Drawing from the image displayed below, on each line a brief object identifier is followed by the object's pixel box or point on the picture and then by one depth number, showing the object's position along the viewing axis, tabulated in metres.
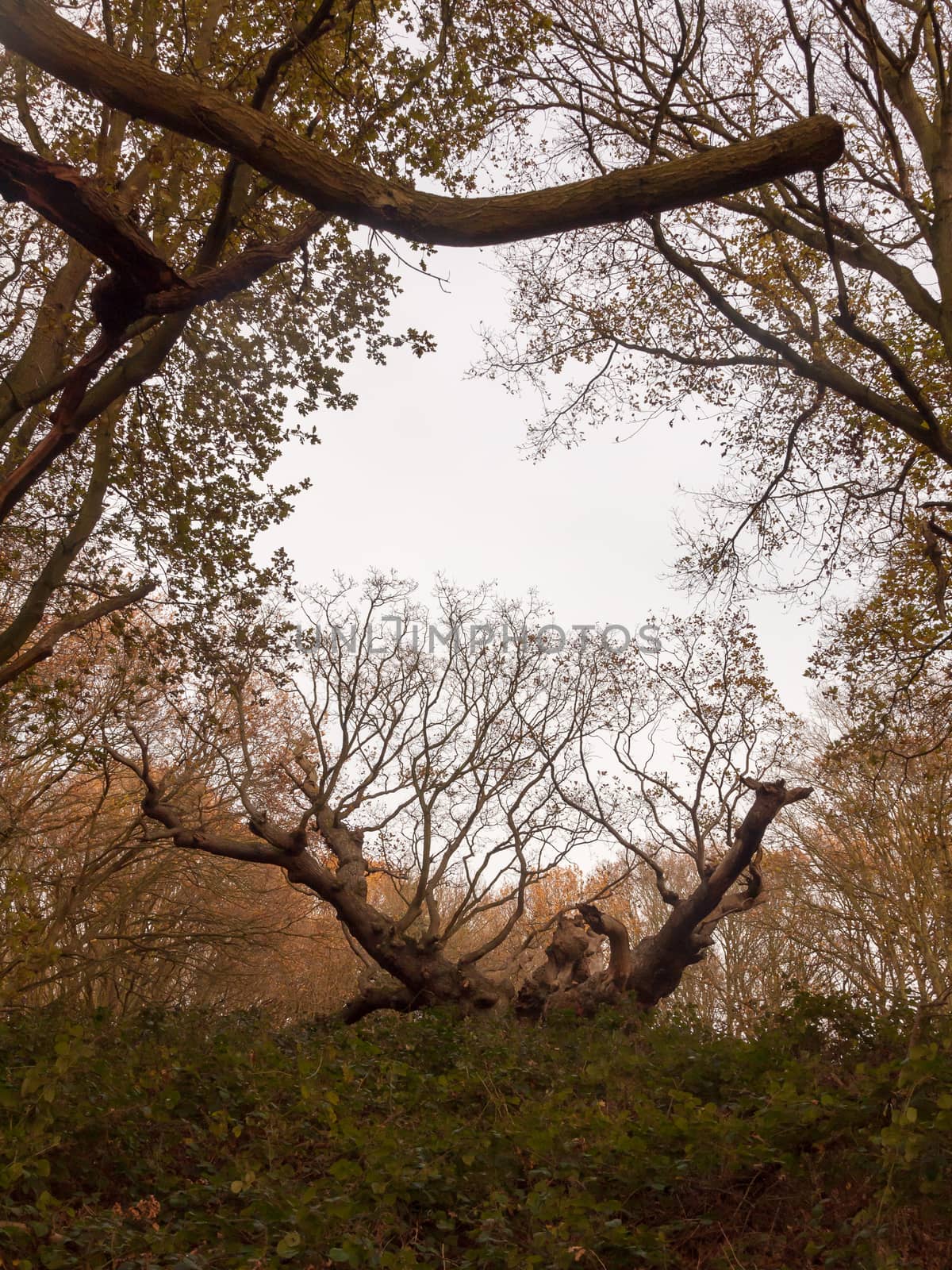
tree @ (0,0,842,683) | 3.93
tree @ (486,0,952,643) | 7.14
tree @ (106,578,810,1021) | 12.19
